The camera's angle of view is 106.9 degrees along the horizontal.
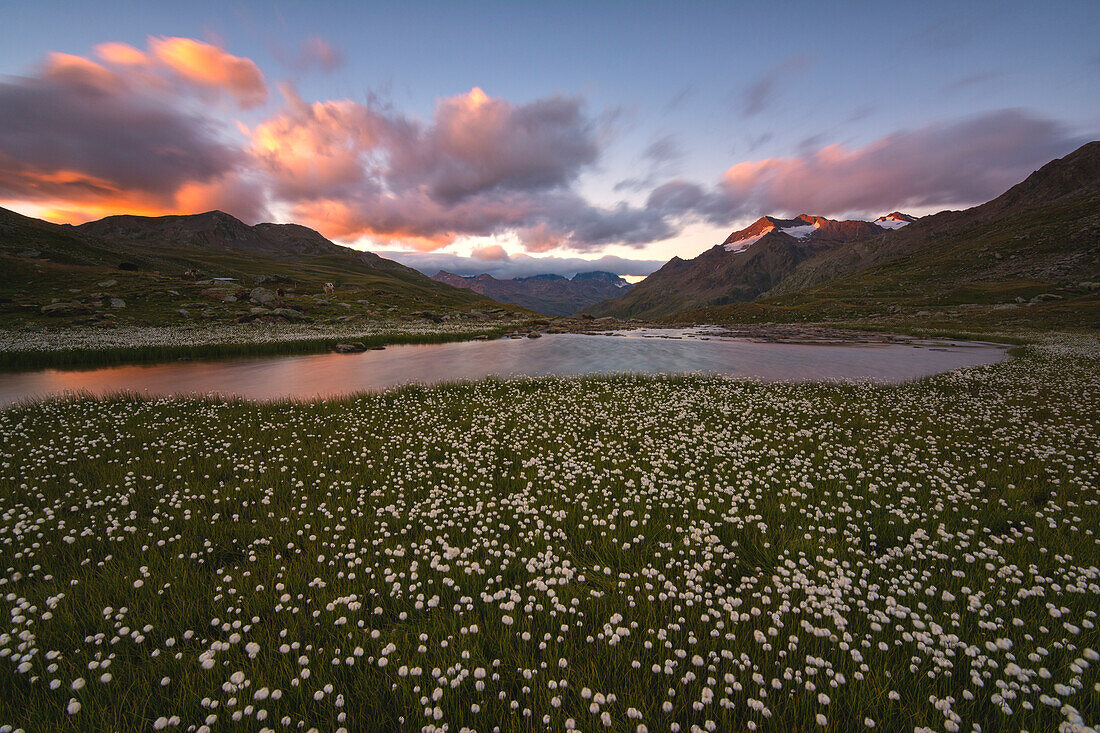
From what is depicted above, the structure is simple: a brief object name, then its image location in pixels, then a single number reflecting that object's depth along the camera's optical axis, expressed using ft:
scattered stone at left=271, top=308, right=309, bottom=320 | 189.88
